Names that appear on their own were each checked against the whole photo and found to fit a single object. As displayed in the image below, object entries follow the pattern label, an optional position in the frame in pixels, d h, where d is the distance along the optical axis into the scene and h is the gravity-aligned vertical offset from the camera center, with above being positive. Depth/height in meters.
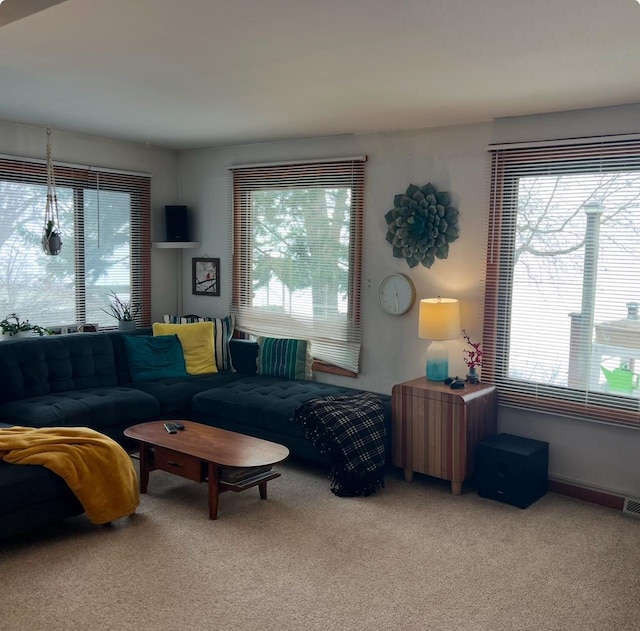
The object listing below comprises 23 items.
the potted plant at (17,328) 5.01 -0.56
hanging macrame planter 4.96 +0.29
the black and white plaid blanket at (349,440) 4.05 -1.12
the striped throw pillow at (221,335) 5.77 -0.68
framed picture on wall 6.21 -0.17
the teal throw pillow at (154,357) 5.28 -0.81
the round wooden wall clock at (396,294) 4.84 -0.23
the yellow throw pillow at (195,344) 5.56 -0.74
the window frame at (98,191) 5.17 +0.53
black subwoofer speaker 3.90 -1.25
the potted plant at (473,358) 4.45 -0.65
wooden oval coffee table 3.64 -1.10
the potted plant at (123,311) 5.73 -0.49
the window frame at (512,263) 3.92 +0.01
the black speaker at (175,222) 6.16 +0.34
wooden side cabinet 4.09 -1.04
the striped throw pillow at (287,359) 5.39 -0.81
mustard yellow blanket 3.35 -1.07
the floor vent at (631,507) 3.84 -1.41
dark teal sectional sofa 4.41 -1.00
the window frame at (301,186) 5.13 +0.35
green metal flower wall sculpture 4.62 +0.27
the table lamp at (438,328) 4.36 -0.43
